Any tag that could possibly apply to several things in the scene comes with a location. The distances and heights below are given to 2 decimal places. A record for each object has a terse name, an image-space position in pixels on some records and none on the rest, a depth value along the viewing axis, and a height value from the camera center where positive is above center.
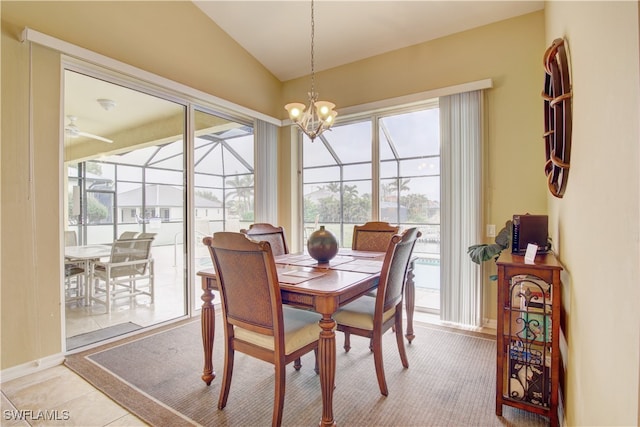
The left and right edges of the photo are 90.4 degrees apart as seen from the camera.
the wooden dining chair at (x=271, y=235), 2.96 -0.20
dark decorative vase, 2.38 -0.23
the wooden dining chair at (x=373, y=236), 3.17 -0.23
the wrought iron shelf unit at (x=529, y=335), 1.66 -0.67
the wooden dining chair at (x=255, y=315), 1.65 -0.56
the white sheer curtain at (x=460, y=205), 3.19 +0.09
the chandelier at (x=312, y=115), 2.66 +0.86
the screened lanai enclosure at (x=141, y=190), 2.73 +0.25
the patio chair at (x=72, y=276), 2.65 -0.53
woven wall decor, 1.56 +0.53
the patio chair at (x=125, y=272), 3.02 -0.58
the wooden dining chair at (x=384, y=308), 1.97 -0.64
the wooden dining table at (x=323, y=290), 1.67 -0.43
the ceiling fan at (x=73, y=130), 2.62 +0.71
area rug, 1.81 -1.15
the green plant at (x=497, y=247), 2.65 -0.28
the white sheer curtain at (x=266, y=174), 4.29 +0.55
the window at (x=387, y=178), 3.73 +0.45
